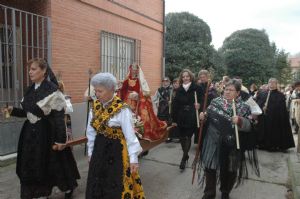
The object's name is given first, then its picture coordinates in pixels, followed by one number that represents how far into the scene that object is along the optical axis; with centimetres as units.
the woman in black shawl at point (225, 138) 435
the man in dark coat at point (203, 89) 640
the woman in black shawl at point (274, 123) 818
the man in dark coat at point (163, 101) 962
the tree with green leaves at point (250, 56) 2238
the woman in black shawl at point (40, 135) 399
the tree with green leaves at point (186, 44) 1723
